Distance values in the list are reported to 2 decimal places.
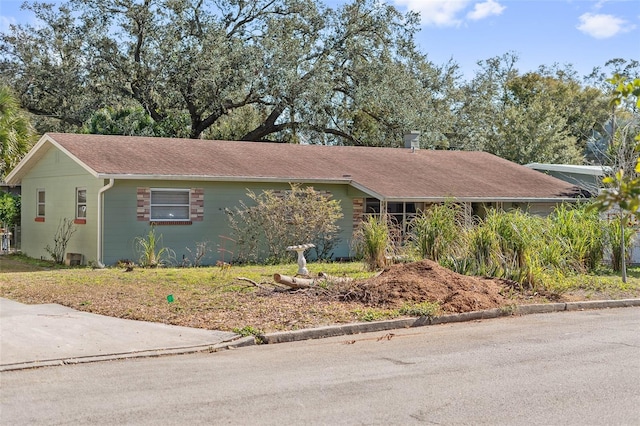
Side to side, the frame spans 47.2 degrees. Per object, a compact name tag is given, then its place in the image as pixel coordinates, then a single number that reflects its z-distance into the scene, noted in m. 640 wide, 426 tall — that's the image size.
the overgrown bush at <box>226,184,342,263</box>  21.31
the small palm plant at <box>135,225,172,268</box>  19.83
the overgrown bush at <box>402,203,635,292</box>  15.62
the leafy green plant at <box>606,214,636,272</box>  19.36
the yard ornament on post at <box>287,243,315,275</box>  16.24
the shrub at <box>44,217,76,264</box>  21.59
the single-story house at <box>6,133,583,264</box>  20.14
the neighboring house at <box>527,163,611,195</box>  27.09
